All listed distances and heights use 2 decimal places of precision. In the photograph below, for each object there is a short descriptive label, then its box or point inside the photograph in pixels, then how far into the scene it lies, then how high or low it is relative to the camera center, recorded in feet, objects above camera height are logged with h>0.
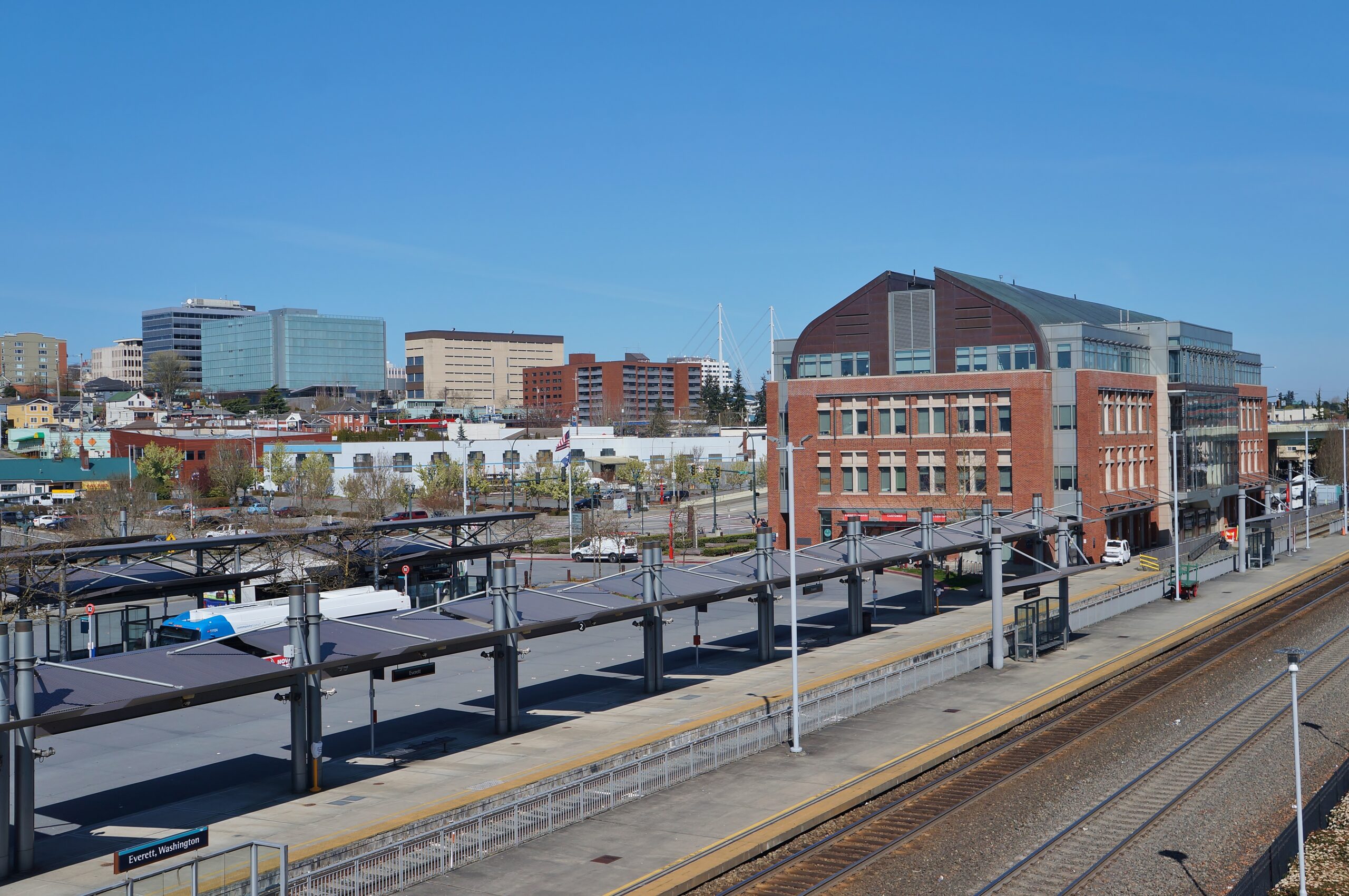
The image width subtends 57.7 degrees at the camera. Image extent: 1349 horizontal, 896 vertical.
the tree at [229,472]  395.96 -2.29
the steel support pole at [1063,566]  148.77 -15.69
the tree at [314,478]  394.32 -4.86
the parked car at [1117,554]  250.37 -21.05
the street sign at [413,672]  94.58 -16.48
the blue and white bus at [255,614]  147.43 -19.30
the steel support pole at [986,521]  164.86 -9.20
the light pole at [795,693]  94.43 -18.42
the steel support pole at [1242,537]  239.05 -17.41
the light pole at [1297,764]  64.39 -17.51
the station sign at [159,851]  57.06 -18.59
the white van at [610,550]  261.03 -19.73
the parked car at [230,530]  257.34 -14.18
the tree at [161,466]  404.77 +0.14
